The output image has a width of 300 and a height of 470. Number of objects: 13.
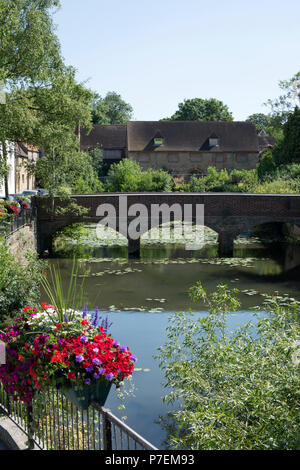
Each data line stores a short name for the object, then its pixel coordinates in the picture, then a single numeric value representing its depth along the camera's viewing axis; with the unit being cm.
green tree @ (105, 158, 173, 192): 3831
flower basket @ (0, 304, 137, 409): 479
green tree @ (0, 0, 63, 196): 1855
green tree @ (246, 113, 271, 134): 10056
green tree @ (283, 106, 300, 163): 3797
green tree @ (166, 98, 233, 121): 7407
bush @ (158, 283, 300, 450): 562
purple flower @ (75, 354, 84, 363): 470
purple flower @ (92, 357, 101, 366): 473
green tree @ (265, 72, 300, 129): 4789
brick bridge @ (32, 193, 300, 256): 2464
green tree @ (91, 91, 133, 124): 8328
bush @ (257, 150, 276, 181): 3967
